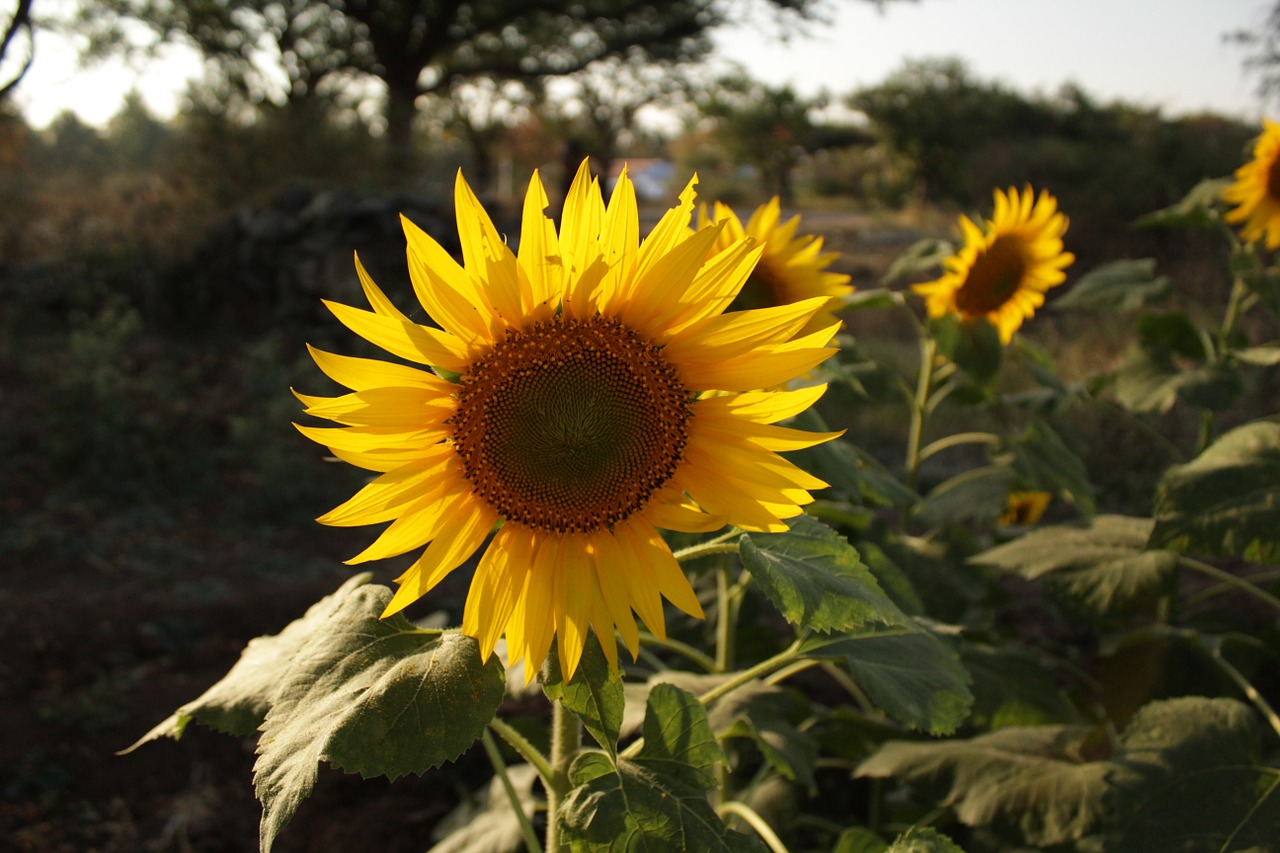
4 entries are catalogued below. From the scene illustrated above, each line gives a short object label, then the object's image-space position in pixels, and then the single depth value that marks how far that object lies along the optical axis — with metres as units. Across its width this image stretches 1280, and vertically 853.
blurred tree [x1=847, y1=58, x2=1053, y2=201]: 23.42
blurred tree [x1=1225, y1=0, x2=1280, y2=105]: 12.69
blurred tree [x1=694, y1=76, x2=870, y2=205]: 32.06
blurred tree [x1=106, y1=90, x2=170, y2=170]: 33.32
